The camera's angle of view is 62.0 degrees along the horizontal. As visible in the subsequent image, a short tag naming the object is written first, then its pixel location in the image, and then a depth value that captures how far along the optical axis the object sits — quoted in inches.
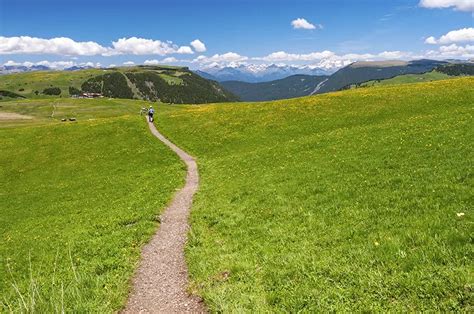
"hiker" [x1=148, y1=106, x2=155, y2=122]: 2834.6
